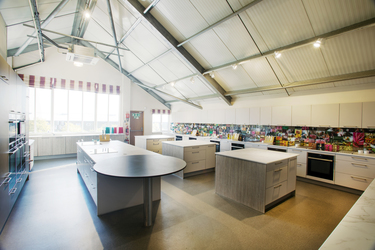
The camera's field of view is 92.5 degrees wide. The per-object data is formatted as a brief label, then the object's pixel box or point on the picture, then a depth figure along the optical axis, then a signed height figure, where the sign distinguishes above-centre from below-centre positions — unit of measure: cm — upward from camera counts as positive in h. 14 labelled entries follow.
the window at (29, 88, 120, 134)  680 +37
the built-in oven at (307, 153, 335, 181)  399 -95
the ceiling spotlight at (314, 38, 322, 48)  327 +150
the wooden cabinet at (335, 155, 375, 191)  350 -95
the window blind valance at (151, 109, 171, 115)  972 +55
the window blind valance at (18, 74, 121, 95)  660 +144
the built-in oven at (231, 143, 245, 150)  584 -77
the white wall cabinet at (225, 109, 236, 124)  643 +24
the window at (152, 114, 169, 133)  998 -5
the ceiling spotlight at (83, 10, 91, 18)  423 +253
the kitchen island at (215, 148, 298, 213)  285 -94
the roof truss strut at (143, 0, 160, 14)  388 +259
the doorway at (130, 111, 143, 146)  910 -17
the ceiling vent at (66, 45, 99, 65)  367 +136
